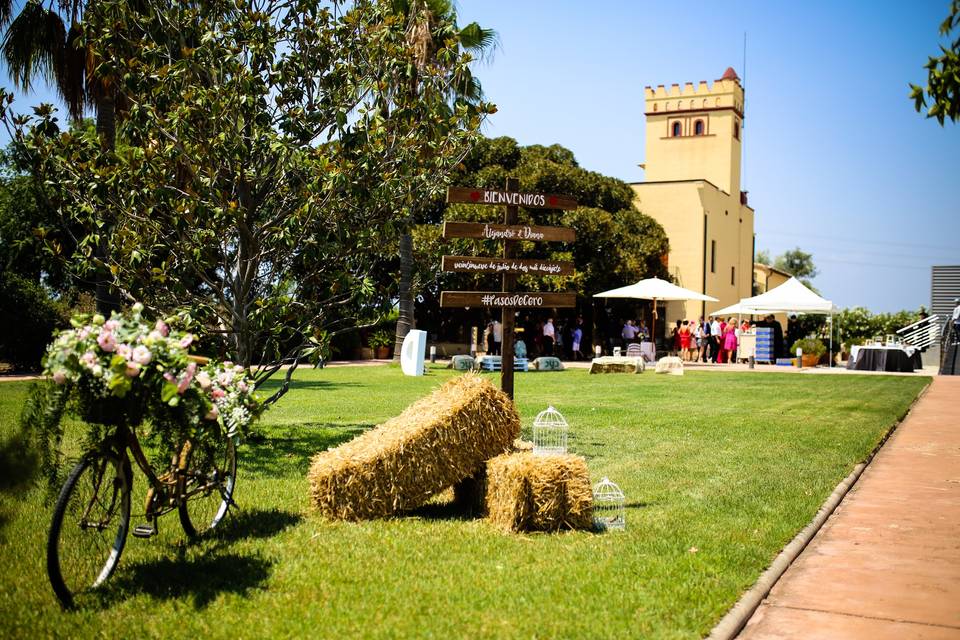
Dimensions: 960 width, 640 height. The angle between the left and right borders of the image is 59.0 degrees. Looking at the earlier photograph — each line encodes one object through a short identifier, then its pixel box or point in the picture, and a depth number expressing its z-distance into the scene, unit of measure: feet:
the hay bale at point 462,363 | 84.38
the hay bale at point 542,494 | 20.07
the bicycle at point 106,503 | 15.24
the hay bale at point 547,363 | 89.81
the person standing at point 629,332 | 116.06
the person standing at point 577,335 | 113.70
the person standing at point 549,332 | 108.88
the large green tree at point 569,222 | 114.11
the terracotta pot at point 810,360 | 105.19
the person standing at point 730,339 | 112.27
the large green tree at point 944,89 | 22.11
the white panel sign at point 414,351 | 64.54
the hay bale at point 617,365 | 83.20
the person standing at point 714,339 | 113.70
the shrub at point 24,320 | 72.43
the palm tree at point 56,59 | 48.85
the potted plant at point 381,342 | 108.47
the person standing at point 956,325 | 93.66
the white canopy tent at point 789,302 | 102.47
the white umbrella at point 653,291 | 98.84
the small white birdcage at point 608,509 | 20.95
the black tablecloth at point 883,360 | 95.45
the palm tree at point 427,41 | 75.66
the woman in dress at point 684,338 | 115.55
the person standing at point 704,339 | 111.96
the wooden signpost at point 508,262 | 30.17
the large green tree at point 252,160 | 30.04
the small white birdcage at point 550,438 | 23.33
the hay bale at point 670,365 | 84.23
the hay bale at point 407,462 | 20.71
